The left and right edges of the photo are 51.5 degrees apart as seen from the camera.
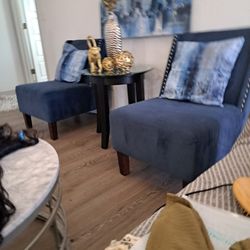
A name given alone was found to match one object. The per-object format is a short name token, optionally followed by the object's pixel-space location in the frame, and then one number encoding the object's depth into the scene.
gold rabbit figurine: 1.94
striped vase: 1.91
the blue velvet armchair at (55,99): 2.24
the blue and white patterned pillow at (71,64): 2.44
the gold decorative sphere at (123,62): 1.87
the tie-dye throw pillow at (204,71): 1.44
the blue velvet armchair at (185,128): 1.21
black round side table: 1.79
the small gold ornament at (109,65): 1.88
